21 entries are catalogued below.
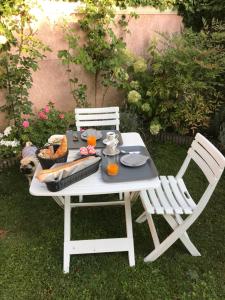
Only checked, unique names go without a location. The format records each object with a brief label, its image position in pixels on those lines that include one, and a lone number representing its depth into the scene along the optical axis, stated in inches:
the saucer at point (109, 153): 106.7
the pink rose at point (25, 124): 166.9
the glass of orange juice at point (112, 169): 92.9
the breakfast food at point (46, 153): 97.1
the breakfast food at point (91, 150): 104.3
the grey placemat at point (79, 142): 114.7
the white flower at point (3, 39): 152.3
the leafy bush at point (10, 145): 166.6
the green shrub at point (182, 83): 178.5
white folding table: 87.1
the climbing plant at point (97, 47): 176.9
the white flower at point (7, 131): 175.2
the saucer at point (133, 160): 98.2
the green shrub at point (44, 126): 167.8
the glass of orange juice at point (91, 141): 113.8
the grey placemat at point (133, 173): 91.2
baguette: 84.3
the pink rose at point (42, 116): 172.7
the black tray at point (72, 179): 84.9
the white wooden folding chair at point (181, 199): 96.7
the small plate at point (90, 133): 120.2
